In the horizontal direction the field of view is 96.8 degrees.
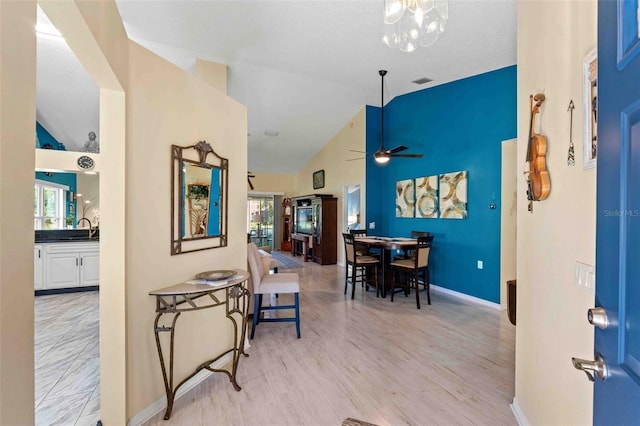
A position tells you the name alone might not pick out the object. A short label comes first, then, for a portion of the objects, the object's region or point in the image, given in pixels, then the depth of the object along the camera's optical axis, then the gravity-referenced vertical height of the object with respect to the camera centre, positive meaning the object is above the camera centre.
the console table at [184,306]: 1.81 -0.66
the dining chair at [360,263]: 4.47 -0.82
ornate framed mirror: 2.03 +0.10
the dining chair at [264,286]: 3.04 -0.80
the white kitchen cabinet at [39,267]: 4.39 -0.88
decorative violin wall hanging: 1.51 +0.26
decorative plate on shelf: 2.08 -0.48
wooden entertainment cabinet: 7.33 -0.45
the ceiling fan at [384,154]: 4.39 +0.90
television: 8.03 -0.26
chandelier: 1.72 +1.22
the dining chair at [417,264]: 3.92 -0.77
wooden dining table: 4.14 -0.52
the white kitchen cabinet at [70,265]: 4.49 -0.88
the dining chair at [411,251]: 4.80 -0.71
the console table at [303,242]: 8.08 -0.95
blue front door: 0.61 +0.00
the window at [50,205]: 5.50 +0.12
